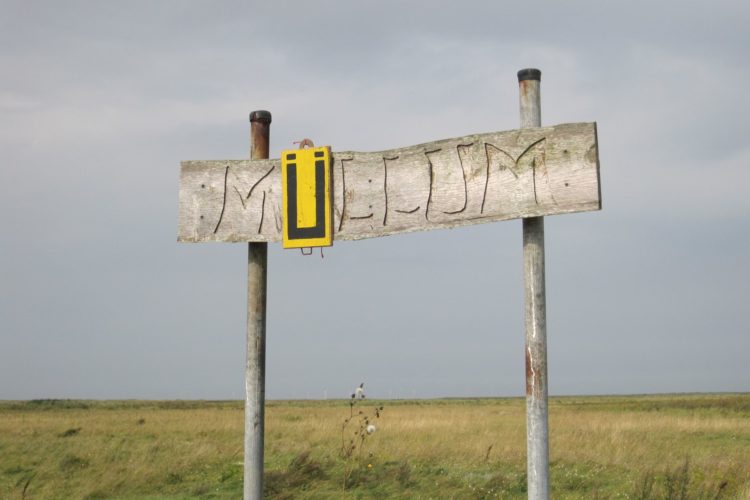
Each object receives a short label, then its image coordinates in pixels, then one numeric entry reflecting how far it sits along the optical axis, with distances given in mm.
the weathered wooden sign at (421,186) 4422
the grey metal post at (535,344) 4230
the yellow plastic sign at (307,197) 5180
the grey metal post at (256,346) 5379
